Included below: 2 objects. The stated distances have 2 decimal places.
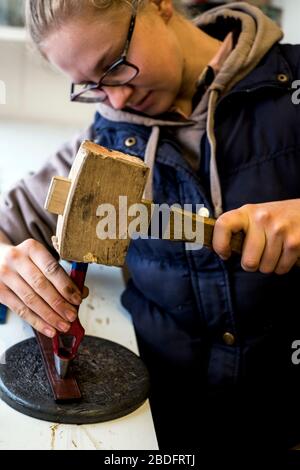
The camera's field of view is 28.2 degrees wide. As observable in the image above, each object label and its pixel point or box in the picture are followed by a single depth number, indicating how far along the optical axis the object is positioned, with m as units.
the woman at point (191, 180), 0.86
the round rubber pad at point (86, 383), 0.69
